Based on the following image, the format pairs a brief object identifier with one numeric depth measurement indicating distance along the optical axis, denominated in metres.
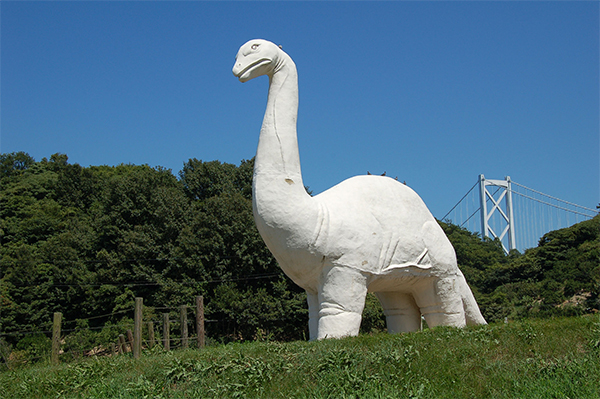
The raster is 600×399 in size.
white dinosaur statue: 7.80
